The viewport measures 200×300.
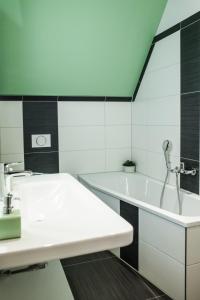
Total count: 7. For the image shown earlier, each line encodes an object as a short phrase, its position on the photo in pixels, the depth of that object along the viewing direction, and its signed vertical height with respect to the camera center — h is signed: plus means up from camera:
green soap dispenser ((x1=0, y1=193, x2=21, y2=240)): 0.85 -0.28
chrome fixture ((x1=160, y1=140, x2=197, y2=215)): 2.13 -0.28
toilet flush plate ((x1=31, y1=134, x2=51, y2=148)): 2.55 -0.03
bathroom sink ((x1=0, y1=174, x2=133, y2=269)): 0.80 -0.34
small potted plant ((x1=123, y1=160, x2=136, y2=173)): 2.92 -0.33
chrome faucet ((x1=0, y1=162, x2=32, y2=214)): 0.91 -0.23
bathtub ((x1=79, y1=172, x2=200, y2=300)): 1.55 -0.67
